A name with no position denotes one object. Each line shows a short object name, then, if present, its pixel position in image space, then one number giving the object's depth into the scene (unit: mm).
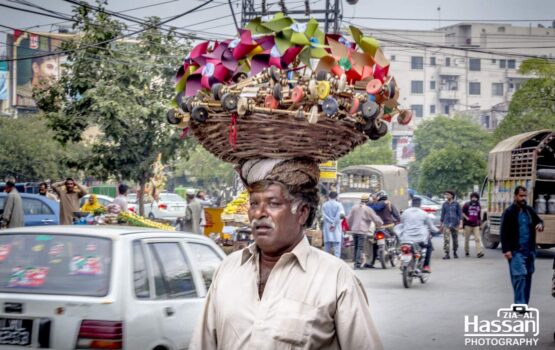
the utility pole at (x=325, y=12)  24781
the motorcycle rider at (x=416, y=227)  17406
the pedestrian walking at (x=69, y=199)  17156
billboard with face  87812
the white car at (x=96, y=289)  6312
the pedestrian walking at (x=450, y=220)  24609
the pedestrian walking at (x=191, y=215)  23567
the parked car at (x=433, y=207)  38781
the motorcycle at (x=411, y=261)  16922
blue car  21109
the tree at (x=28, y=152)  48156
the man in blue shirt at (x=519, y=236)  11758
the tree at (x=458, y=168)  42812
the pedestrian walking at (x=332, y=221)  20391
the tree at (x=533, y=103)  36188
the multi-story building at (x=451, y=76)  103375
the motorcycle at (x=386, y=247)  21484
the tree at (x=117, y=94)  23828
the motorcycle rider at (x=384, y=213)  21867
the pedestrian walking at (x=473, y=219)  25312
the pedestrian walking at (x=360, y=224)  21109
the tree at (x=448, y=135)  77250
